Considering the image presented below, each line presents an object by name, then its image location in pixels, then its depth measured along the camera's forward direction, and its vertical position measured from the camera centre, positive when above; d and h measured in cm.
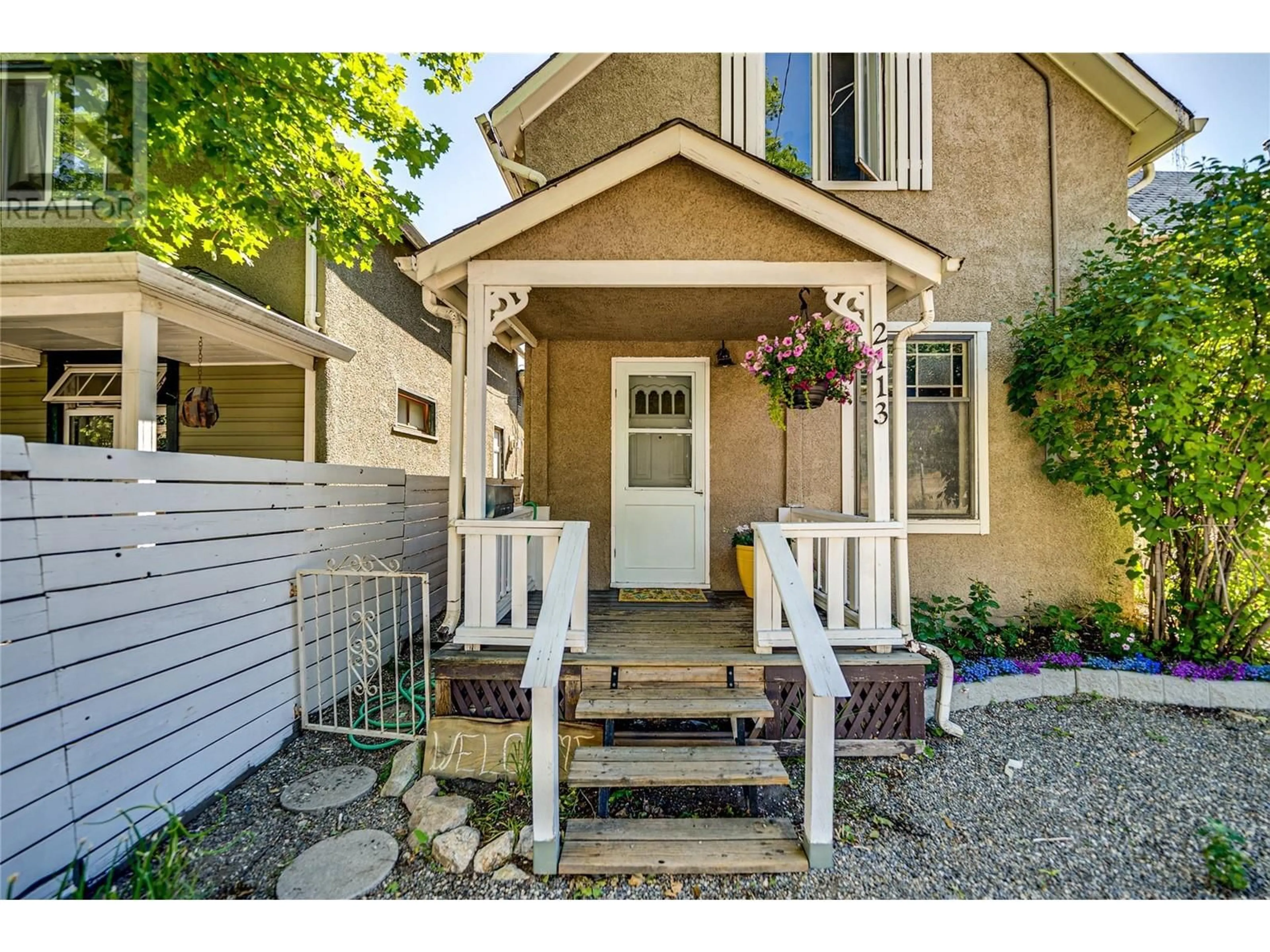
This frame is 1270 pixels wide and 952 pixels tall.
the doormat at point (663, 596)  458 -96
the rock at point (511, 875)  218 -160
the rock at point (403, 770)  276 -153
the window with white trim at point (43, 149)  427 +283
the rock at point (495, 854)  223 -157
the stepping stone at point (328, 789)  267 -158
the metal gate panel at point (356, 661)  333 -122
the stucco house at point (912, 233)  484 +235
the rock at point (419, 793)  263 -154
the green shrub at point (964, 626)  429 -118
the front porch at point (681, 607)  248 -43
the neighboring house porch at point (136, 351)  362 +131
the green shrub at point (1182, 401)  367 +66
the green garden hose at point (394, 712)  320 -150
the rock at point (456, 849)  224 -156
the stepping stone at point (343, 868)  215 -161
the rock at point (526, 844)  229 -157
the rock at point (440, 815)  244 -154
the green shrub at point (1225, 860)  217 -157
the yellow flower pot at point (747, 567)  466 -71
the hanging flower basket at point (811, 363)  329 +79
